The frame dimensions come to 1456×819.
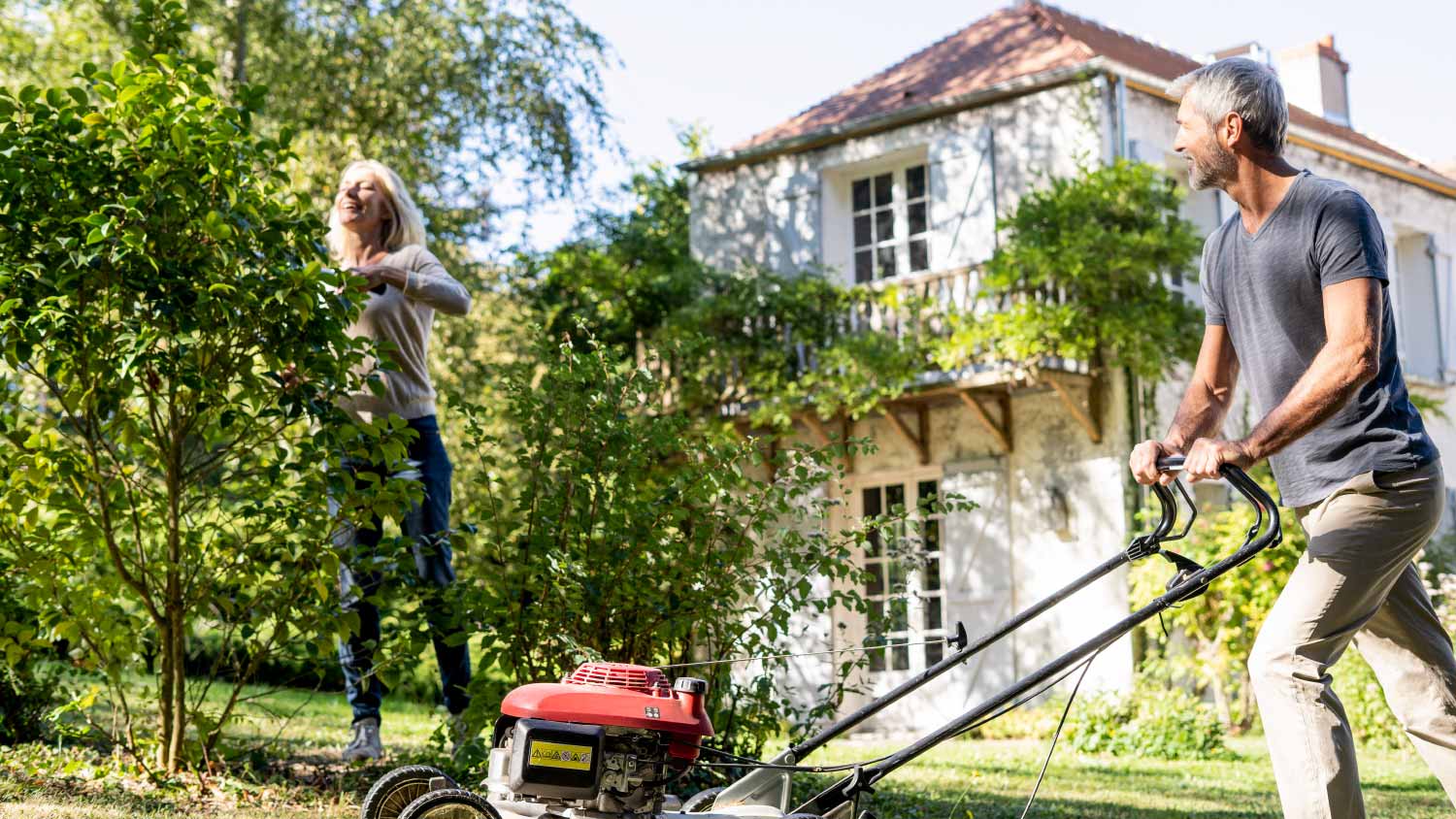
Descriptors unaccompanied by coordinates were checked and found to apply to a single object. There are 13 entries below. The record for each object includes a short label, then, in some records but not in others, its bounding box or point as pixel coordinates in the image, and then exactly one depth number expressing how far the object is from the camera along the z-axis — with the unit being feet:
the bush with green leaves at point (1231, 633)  32.37
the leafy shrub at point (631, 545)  15.48
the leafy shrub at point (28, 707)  17.83
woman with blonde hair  16.22
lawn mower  10.10
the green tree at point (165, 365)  14.01
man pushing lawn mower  9.76
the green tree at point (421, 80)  54.19
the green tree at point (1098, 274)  36.99
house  40.93
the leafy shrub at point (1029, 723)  38.01
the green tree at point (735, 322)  41.34
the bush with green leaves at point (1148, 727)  33.01
